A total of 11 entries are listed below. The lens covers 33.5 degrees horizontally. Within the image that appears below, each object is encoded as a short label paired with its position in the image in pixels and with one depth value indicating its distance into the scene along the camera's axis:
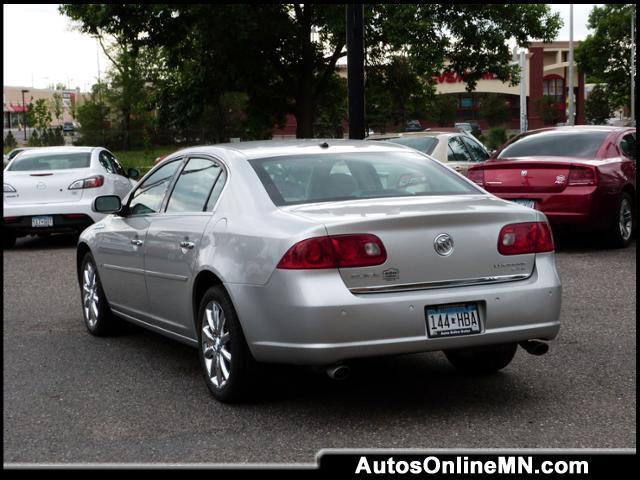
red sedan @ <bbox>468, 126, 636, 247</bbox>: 12.42
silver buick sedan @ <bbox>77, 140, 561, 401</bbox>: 5.32
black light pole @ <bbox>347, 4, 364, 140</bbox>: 12.37
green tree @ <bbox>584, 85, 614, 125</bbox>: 81.06
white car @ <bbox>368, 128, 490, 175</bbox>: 15.34
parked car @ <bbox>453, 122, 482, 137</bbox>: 70.79
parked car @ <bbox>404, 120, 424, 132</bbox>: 68.25
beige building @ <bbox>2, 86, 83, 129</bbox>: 134.00
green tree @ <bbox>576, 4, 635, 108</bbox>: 67.25
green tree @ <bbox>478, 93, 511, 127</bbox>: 91.00
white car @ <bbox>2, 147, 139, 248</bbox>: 15.40
